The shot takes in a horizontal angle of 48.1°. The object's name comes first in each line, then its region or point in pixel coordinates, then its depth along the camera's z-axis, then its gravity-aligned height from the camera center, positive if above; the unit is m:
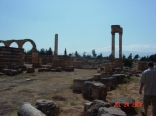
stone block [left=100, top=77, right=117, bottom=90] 9.41 -1.19
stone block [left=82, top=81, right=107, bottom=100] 7.01 -1.28
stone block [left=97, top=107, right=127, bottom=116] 3.89 -1.20
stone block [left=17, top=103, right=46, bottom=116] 3.97 -1.22
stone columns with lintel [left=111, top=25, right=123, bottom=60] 23.81 +3.85
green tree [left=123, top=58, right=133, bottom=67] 29.09 -0.31
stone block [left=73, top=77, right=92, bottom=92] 8.70 -1.22
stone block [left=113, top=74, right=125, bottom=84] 11.81 -1.22
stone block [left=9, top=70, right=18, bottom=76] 14.70 -1.11
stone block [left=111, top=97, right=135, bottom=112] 5.51 -1.38
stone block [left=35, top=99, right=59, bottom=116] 4.98 -1.38
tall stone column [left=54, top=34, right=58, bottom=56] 24.65 +2.06
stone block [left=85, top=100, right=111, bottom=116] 4.79 -1.33
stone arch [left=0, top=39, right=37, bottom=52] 25.72 +2.73
